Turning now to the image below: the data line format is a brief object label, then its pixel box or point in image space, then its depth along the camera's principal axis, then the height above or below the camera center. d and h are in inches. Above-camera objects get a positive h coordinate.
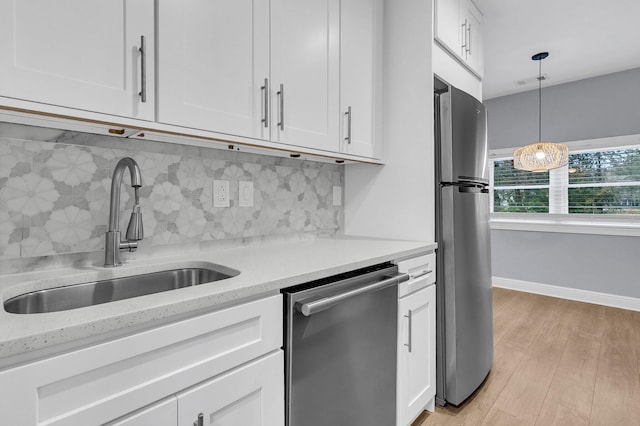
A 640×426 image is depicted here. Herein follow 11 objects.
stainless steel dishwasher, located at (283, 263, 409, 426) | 40.3 -18.8
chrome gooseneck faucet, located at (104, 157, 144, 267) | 44.3 -1.1
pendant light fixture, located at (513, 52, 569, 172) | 130.9 +23.1
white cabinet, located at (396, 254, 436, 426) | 60.1 -24.9
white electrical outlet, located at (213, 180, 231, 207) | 61.1 +3.7
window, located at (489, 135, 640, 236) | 140.8 +9.8
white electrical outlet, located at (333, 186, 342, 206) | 86.4 +4.6
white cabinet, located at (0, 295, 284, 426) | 23.8 -13.9
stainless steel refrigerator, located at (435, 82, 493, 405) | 70.4 -6.5
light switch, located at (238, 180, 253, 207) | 64.9 +4.0
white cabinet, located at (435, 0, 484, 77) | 75.3 +45.2
